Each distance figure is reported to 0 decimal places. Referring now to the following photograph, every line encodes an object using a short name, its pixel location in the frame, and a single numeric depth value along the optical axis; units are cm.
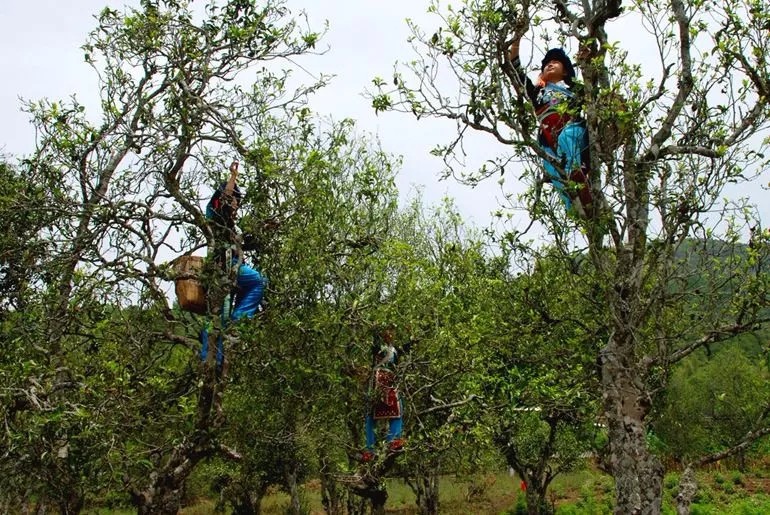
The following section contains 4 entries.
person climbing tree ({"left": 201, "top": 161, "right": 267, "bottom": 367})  646
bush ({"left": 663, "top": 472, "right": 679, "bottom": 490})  2534
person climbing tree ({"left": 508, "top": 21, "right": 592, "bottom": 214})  559
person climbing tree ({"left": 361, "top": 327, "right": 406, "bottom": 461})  821
